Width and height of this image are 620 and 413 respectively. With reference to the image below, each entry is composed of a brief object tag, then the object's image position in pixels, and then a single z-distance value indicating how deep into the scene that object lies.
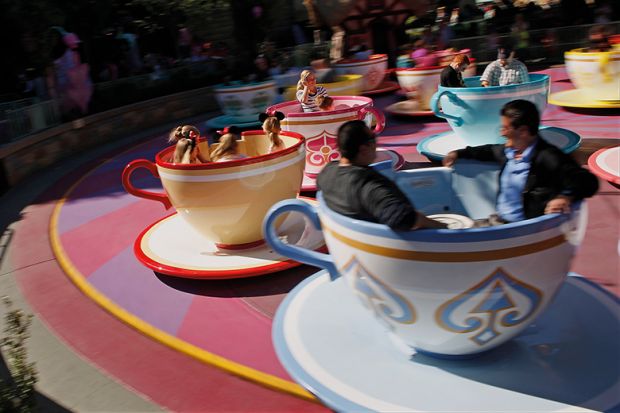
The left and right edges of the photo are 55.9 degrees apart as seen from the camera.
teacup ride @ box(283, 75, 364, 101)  7.91
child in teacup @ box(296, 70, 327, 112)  6.32
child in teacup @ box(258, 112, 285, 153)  4.31
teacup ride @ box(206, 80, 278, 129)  9.58
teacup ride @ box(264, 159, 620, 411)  1.84
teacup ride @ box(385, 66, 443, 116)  8.84
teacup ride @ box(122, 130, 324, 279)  3.67
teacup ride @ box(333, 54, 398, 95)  11.39
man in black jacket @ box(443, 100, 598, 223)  2.15
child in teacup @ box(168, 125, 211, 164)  3.97
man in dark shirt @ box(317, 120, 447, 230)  1.89
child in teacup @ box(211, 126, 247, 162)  4.03
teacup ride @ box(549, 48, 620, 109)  7.12
